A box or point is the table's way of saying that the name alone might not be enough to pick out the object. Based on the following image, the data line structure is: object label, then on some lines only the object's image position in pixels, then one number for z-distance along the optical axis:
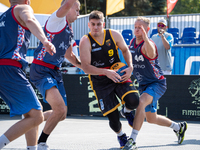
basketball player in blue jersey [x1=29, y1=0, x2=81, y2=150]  8.80
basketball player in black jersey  9.28
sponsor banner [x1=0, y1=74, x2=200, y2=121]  16.20
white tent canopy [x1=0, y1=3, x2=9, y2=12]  19.09
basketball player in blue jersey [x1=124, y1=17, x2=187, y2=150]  10.01
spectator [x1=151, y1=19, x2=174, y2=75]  15.73
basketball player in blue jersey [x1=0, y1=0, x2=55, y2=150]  6.91
